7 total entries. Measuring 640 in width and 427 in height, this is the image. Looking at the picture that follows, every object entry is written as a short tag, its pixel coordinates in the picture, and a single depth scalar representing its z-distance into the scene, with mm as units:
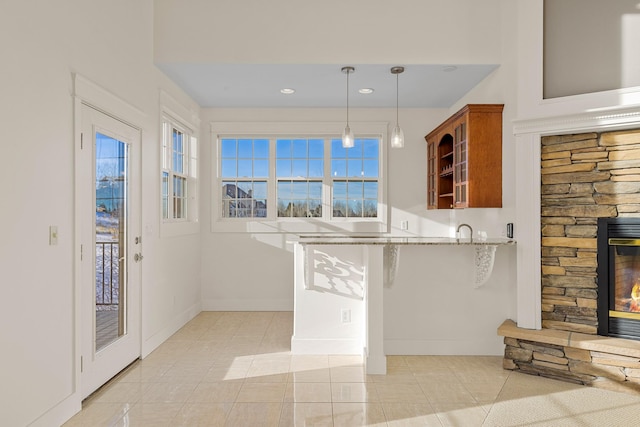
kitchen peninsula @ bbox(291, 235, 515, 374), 3797
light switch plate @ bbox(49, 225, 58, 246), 2533
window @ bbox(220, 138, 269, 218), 5848
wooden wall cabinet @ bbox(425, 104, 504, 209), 3965
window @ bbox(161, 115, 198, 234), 4610
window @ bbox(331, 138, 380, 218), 5875
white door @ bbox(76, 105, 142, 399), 2941
